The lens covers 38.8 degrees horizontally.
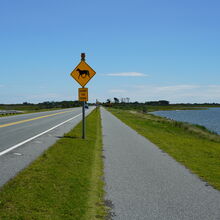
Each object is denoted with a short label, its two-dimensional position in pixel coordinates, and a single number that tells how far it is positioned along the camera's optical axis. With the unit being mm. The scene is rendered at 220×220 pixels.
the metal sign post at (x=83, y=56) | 14320
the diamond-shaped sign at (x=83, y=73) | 13867
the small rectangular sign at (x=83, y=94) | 13974
